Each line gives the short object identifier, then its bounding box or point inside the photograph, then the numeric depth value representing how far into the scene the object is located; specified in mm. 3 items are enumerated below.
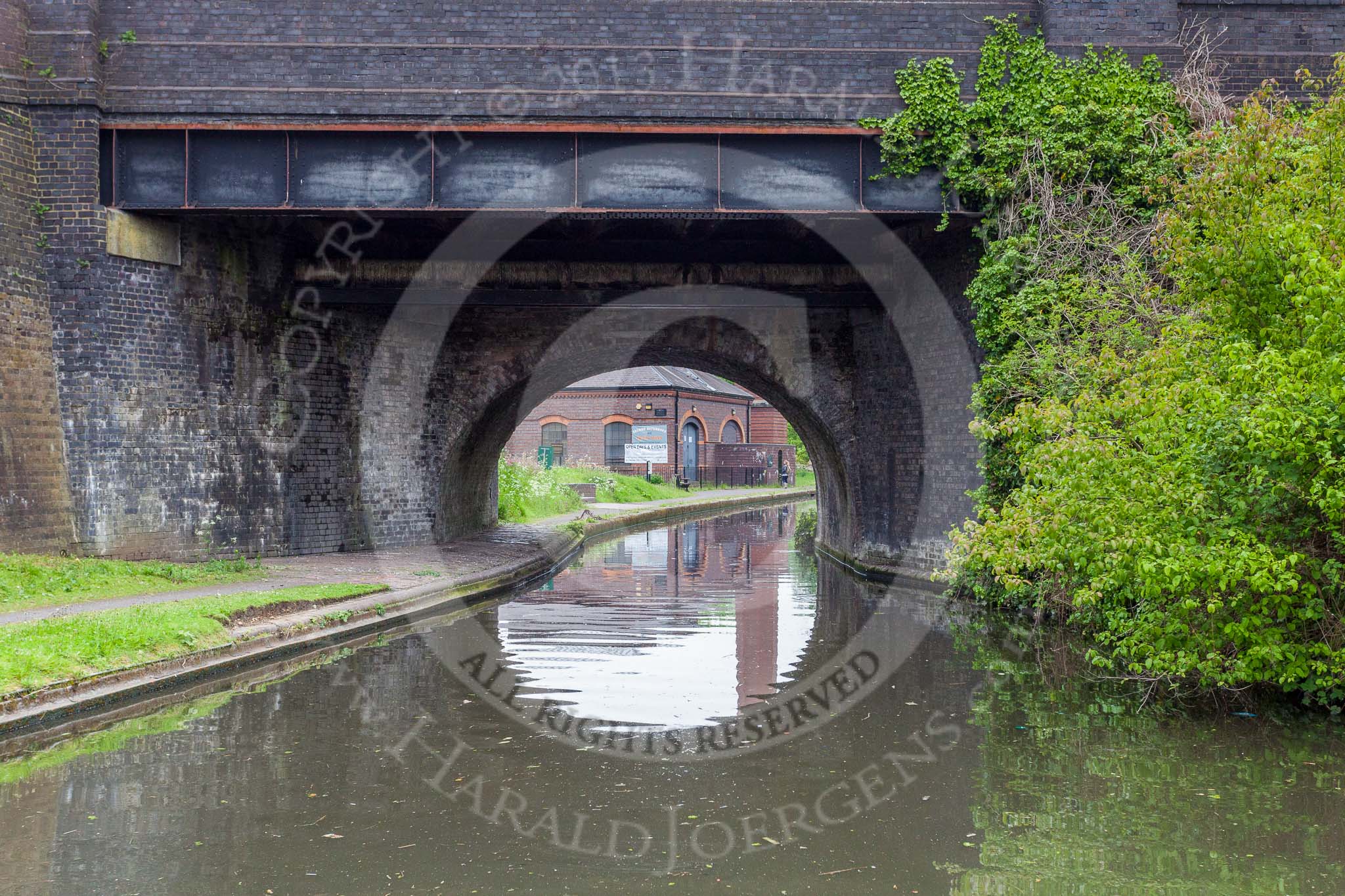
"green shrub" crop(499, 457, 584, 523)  27422
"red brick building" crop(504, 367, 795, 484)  47344
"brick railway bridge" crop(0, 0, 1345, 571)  14039
